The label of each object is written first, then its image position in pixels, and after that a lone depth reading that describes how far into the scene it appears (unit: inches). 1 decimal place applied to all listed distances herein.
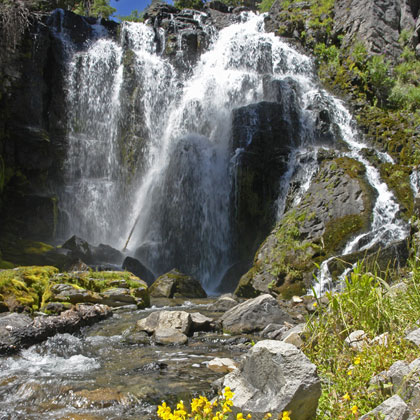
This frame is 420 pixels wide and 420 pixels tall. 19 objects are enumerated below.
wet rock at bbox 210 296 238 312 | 405.4
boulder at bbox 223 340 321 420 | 116.6
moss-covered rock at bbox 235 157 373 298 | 458.9
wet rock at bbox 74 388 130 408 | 171.8
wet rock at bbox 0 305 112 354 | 240.7
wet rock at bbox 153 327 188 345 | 274.4
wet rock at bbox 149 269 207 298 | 501.3
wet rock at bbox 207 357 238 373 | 216.5
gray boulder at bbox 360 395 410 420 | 97.3
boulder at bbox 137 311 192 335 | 295.3
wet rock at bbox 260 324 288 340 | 277.3
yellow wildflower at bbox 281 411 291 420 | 89.7
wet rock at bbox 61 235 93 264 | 620.4
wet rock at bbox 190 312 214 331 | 308.5
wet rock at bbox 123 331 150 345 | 276.7
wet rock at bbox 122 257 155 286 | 595.2
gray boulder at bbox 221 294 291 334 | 307.4
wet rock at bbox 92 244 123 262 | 652.3
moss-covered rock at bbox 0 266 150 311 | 321.7
